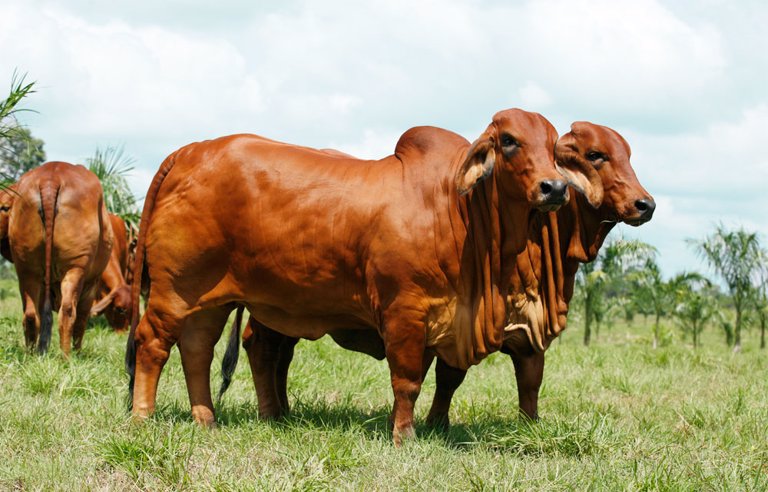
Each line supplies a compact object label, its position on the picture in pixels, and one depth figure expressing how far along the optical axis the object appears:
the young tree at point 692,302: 21.44
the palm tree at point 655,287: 21.14
